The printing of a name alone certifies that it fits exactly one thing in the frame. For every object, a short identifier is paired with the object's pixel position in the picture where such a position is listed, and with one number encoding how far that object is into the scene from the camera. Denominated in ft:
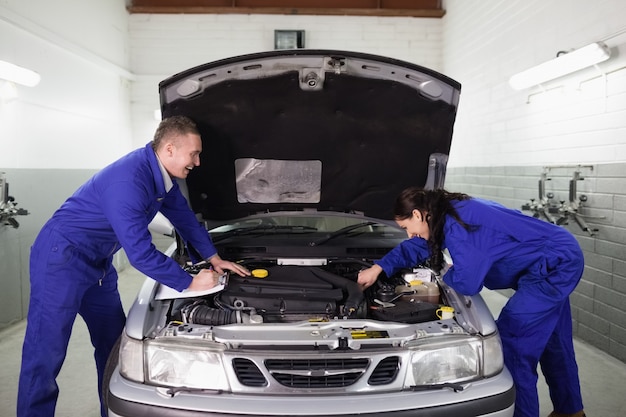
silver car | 6.09
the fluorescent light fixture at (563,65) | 12.32
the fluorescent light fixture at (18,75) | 13.66
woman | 7.36
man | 7.31
